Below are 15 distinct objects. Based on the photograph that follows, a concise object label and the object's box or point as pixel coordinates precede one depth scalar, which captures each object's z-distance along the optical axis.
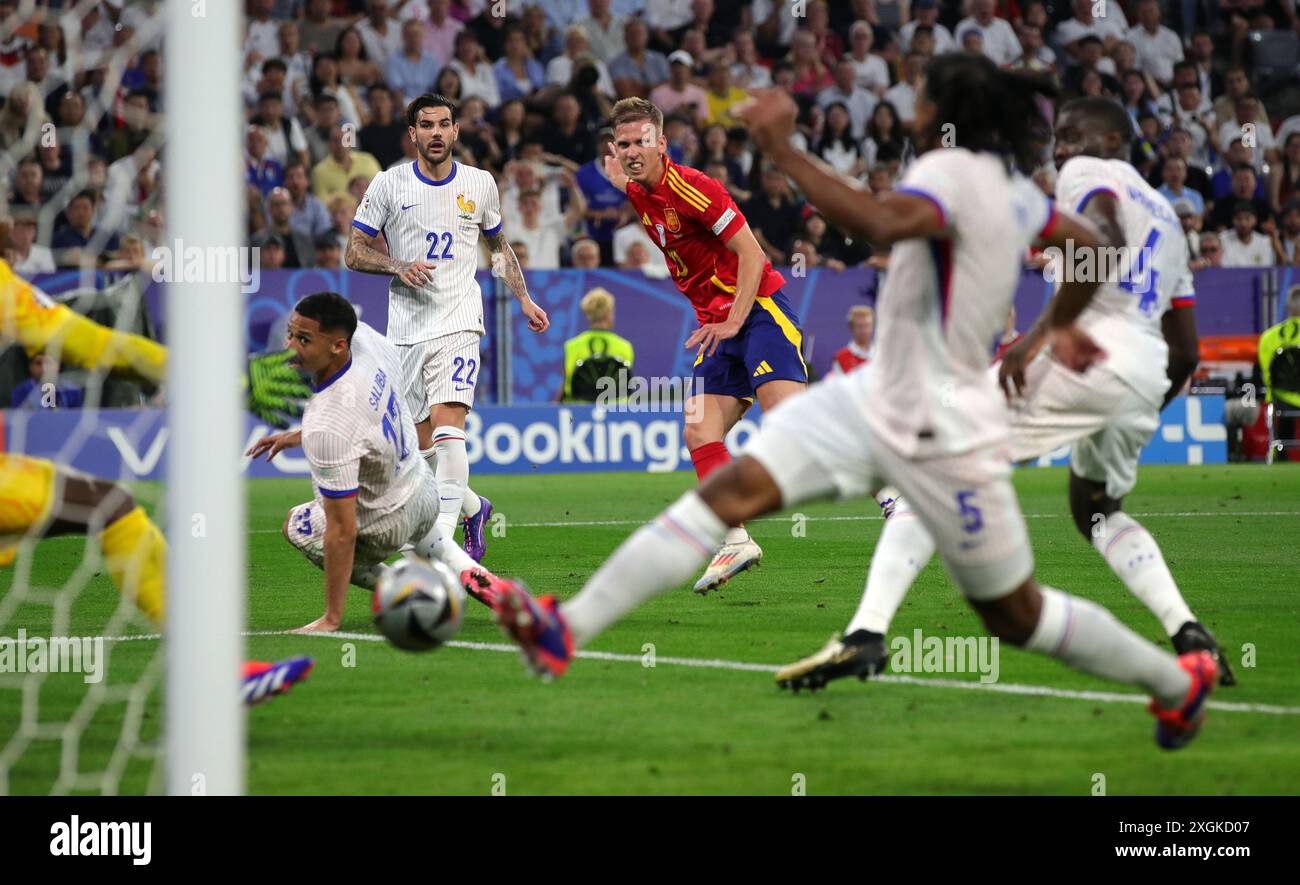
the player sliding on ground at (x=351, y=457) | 7.14
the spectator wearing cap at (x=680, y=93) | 19.69
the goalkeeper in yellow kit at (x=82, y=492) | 5.10
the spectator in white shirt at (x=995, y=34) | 21.41
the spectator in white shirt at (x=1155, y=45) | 22.33
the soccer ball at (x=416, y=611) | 5.11
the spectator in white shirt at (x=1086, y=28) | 22.09
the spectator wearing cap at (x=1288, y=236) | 19.83
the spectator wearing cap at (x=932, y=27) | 21.38
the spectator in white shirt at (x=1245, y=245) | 19.61
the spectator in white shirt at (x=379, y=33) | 19.12
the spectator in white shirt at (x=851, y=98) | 20.34
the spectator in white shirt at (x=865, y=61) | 20.97
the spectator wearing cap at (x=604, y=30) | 20.38
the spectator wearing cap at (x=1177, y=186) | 19.72
